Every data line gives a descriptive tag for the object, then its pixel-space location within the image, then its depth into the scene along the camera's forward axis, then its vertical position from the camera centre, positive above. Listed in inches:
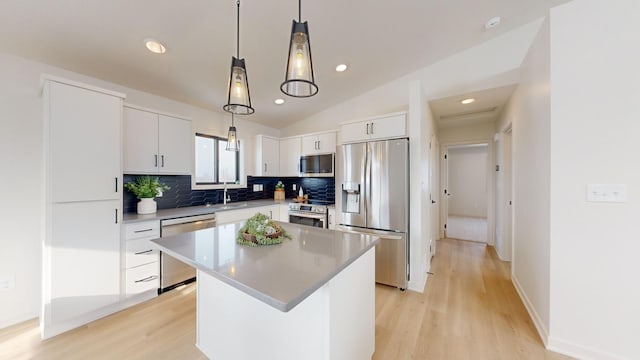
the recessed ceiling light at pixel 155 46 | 79.2 +48.6
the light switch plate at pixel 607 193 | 61.5 -3.6
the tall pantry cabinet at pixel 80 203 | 75.0 -8.5
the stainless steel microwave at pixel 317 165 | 144.6 +9.8
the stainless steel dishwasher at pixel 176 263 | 100.6 -38.6
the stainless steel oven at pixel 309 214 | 135.0 -21.9
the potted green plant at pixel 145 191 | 104.3 -5.6
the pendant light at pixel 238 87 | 57.0 +23.8
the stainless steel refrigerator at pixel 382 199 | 105.7 -9.8
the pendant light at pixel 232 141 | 108.5 +18.7
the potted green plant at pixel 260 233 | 59.4 -14.6
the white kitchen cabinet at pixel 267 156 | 159.5 +17.4
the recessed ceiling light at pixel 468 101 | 122.7 +44.2
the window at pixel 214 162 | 139.2 +11.8
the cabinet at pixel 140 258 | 91.1 -33.5
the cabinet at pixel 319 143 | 145.1 +24.3
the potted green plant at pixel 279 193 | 171.8 -10.4
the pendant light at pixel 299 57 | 43.9 +24.2
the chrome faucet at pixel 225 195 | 147.6 -10.3
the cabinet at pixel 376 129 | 109.2 +26.5
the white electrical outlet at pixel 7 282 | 77.7 -36.2
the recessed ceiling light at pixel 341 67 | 111.4 +56.8
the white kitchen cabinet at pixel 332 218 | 131.4 -22.7
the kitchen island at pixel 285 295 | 40.1 -25.5
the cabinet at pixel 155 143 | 99.3 +17.5
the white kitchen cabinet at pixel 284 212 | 156.1 -22.8
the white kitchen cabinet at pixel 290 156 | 161.1 +17.5
